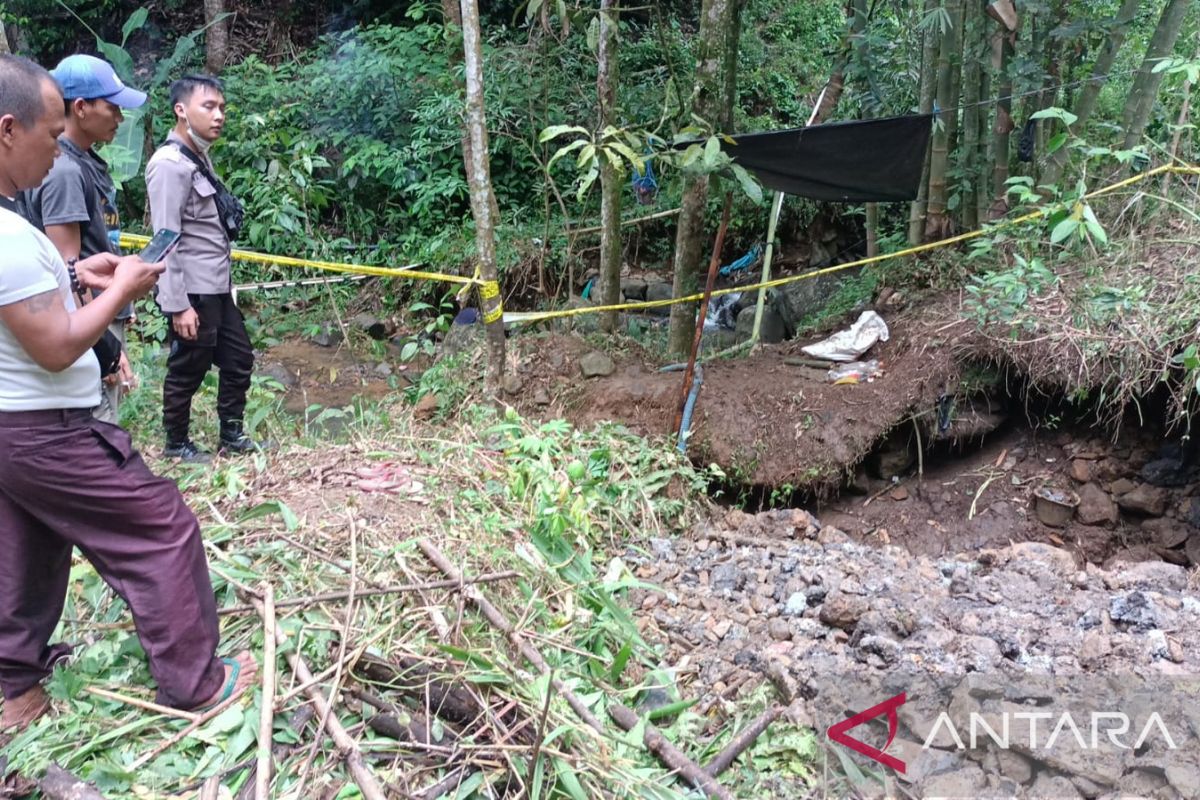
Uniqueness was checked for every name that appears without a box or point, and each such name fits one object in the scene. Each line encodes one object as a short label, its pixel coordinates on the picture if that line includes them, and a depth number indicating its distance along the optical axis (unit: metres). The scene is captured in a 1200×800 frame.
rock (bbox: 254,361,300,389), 6.90
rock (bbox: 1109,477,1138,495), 4.96
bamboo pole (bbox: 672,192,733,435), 4.38
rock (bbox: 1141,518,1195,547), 4.77
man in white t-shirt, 1.94
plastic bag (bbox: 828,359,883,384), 5.39
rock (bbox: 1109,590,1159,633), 3.14
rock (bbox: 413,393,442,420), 5.48
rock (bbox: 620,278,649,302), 8.63
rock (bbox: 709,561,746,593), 3.61
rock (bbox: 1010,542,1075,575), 3.81
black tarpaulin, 5.12
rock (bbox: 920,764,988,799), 2.36
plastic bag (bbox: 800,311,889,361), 5.66
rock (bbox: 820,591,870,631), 3.20
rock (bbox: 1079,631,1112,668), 2.92
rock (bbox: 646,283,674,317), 8.59
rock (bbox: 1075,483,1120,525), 4.92
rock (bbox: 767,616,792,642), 3.17
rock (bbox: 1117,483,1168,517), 4.88
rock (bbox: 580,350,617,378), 5.49
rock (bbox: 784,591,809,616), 3.36
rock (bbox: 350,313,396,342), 8.12
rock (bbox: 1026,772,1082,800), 2.32
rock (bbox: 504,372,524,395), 5.49
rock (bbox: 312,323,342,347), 8.02
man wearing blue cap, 2.83
